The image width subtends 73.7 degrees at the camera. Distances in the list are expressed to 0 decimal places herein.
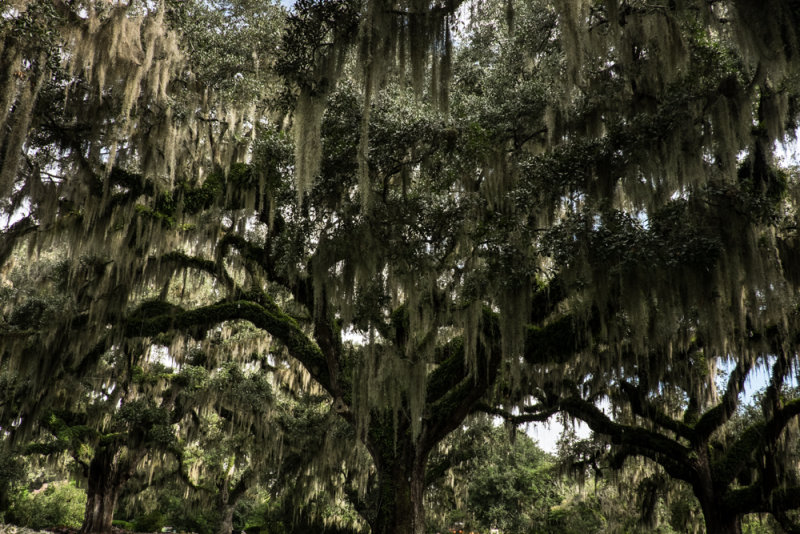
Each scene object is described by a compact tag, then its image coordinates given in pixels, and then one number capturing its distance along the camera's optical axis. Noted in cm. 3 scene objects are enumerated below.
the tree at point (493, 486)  1505
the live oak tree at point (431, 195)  610
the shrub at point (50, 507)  2038
